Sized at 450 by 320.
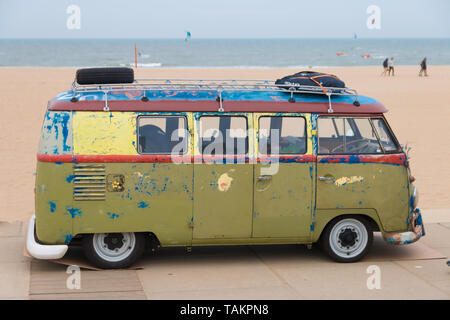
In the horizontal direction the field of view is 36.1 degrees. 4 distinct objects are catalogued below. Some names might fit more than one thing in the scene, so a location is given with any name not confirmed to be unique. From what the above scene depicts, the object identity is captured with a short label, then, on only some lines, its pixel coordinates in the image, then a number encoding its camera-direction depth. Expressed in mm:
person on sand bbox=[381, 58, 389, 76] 48262
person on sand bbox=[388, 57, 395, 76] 47800
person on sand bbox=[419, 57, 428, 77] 46728
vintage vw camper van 7840
